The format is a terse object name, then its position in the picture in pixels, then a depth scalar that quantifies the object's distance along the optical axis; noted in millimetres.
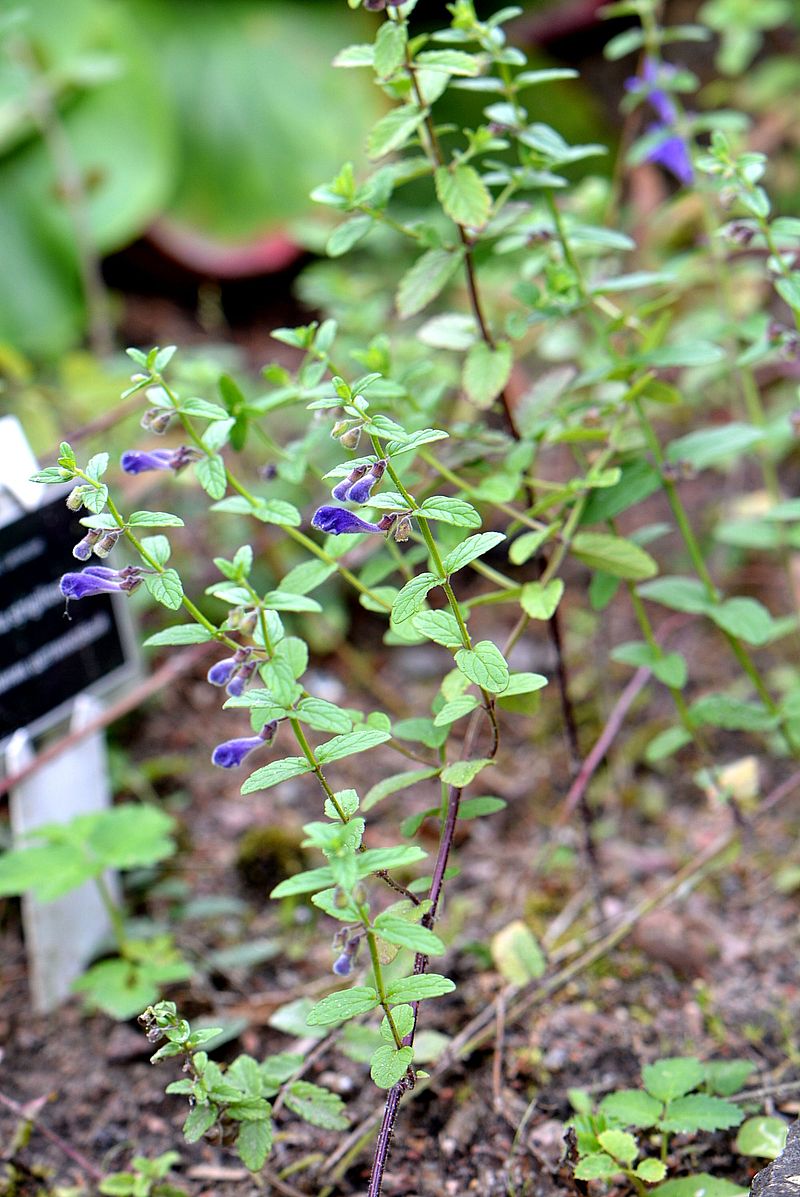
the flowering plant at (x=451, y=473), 770
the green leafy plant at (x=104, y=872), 899
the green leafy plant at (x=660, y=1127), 807
